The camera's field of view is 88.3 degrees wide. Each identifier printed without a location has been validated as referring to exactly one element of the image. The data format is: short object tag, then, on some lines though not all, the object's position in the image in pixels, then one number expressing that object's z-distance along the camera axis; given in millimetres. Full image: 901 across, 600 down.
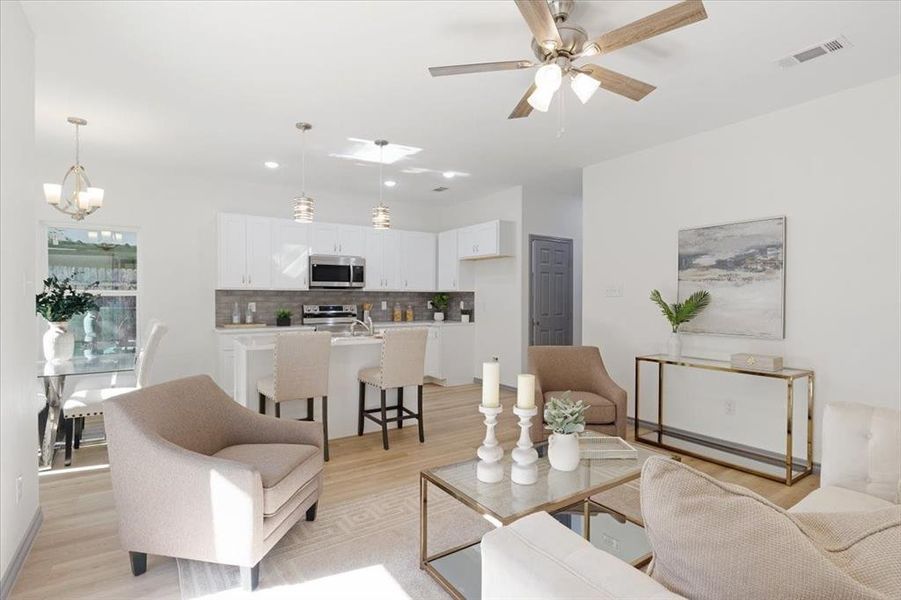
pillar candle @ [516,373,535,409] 2102
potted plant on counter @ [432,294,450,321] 7367
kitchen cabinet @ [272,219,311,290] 5934
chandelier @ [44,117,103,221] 3871
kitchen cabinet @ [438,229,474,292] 6922
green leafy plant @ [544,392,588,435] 2250
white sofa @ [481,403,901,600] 848
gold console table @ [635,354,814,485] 3270
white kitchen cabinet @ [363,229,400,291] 6660
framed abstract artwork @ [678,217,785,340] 3682
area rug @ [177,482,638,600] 2100
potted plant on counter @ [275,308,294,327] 6109
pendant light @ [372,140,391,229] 4324
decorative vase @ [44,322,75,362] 3727
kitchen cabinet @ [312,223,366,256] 6234
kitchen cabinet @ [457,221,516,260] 6160
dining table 3511
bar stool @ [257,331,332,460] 3576
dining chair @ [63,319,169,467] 3555
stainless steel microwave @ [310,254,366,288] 6199
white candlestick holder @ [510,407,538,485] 2137
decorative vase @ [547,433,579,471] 2275
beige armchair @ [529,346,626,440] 3928
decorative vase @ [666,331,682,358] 4036
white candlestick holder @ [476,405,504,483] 2143
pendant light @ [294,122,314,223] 3824
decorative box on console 3402
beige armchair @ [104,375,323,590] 2000
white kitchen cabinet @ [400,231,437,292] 6973
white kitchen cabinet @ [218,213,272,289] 5602
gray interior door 6344
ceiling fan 1900
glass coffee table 1973
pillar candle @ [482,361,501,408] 2090
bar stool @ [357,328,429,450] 3967
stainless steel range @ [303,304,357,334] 6410
